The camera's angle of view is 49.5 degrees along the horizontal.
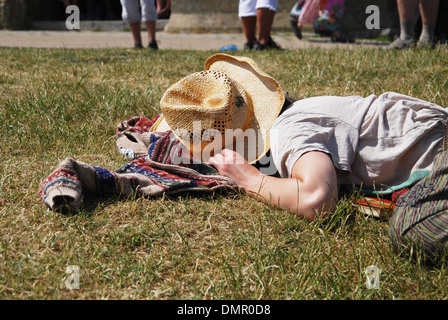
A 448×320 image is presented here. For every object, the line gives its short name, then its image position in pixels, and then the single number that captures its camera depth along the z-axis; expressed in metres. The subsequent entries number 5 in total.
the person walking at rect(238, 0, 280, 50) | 5.42
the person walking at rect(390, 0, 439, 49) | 4.98
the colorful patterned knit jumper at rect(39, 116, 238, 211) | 2.03
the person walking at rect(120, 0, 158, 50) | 6.00
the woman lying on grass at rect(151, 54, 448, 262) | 1.81
